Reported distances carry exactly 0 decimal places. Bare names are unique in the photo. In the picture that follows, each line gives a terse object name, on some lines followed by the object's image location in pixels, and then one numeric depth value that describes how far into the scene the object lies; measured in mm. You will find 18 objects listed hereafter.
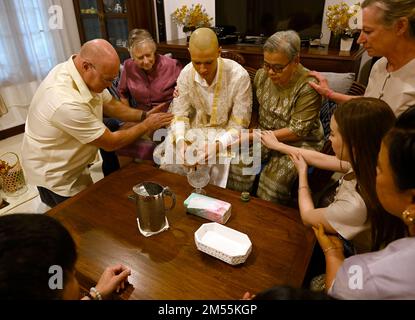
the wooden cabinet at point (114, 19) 3494
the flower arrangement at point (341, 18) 2553
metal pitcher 1113
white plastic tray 1032
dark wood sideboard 2562
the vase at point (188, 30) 3306
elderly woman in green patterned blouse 1602
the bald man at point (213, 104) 1875
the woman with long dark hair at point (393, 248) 666
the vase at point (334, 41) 2707
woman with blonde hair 1343
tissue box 1209
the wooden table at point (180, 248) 971
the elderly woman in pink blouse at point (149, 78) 2467
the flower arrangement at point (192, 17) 3254
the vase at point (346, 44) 2622
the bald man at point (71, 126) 1521
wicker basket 2439
